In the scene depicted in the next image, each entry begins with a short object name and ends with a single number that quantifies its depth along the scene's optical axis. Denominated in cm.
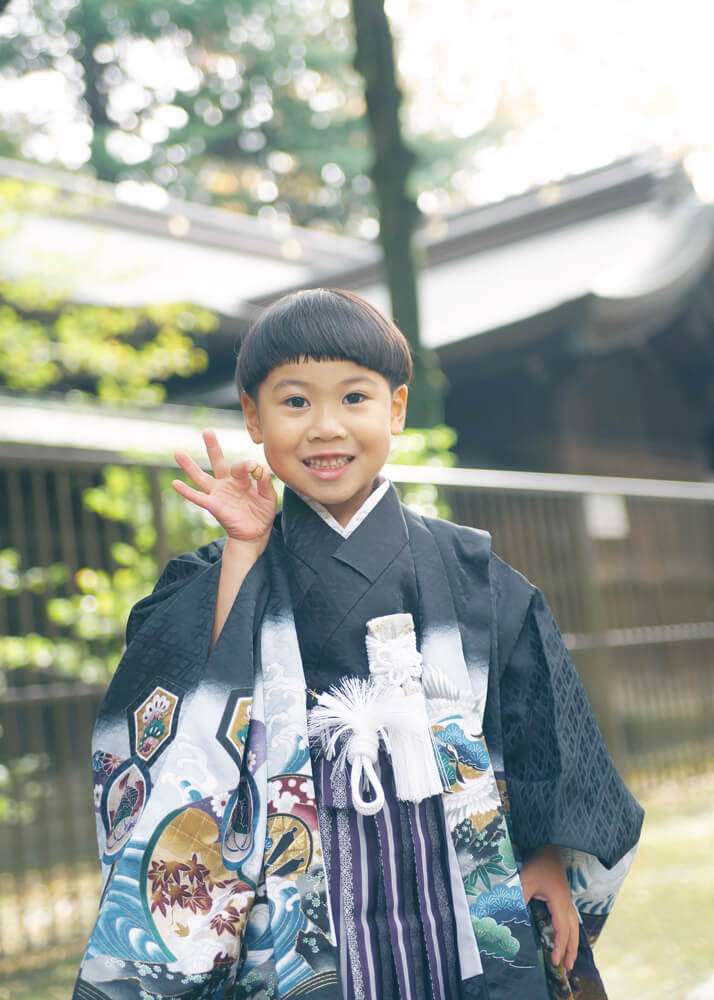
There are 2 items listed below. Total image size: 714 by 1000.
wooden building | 883
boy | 192
